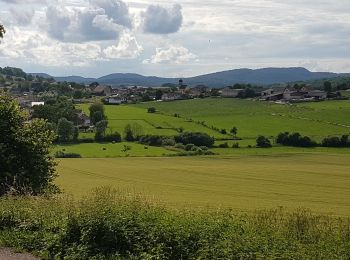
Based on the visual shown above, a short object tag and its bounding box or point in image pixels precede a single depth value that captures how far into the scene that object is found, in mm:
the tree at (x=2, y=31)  18441
